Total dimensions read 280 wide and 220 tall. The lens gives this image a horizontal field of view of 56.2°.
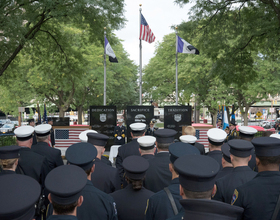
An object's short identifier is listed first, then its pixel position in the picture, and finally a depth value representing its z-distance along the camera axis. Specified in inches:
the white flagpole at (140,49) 652.7
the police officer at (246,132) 236.8
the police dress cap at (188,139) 205.1
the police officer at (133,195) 122.6
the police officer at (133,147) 230.1
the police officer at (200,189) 62.7
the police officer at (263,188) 99.6
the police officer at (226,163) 155.5
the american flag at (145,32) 635.4
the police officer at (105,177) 149.8
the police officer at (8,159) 136.6
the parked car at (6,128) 1324.8
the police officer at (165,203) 102.6
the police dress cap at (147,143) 173.8
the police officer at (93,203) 104.3
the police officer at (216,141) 191.5
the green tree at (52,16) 334.6
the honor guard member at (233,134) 408.2
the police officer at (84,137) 200.8
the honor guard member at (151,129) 482.3
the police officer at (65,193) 80.2
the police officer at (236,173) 129.3
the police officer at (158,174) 154.1
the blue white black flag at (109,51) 629.2
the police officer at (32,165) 165.8
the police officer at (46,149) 187.0
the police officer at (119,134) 486.9
